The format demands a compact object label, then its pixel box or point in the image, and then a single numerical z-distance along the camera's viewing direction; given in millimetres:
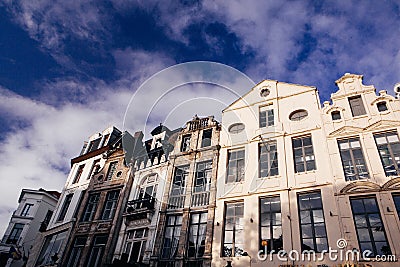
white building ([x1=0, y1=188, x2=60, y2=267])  30172
